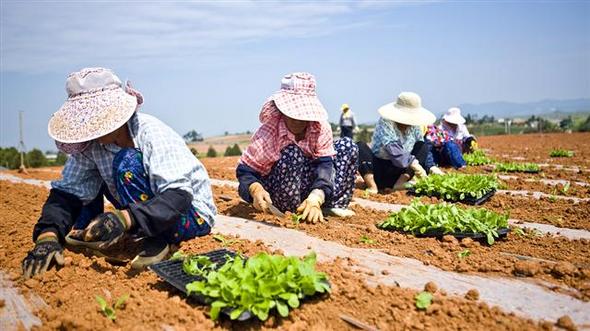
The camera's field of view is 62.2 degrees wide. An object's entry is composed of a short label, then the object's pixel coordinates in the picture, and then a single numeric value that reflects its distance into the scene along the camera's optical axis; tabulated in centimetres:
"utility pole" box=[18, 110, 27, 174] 1157
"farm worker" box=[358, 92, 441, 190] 572
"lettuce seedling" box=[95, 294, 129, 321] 224
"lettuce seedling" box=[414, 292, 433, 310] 222
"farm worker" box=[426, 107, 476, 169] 791
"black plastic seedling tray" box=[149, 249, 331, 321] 231
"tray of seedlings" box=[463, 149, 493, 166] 839
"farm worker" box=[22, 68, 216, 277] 272
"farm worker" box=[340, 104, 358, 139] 1571
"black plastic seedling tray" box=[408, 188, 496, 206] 491
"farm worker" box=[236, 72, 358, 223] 375
